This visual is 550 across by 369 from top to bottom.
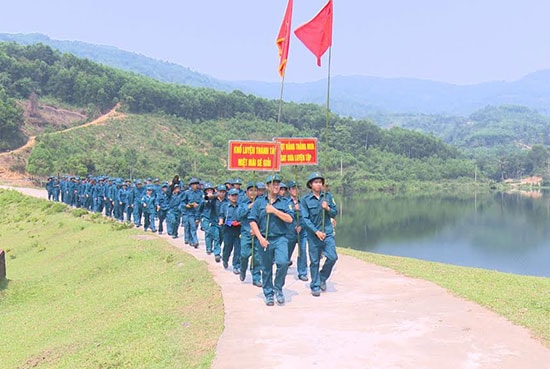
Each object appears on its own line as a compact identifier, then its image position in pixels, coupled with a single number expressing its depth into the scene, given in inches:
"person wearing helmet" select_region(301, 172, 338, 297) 281.9
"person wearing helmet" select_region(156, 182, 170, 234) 554.6
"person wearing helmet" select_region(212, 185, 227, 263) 388.2
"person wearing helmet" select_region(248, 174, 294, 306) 266.1
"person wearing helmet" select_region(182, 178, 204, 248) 461.7
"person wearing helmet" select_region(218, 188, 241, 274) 353.1
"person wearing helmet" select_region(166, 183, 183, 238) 521.0
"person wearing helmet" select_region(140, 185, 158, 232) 572.7
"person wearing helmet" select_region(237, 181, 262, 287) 316.2
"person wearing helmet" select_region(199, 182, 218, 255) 408.8
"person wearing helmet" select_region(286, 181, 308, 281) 296.1
